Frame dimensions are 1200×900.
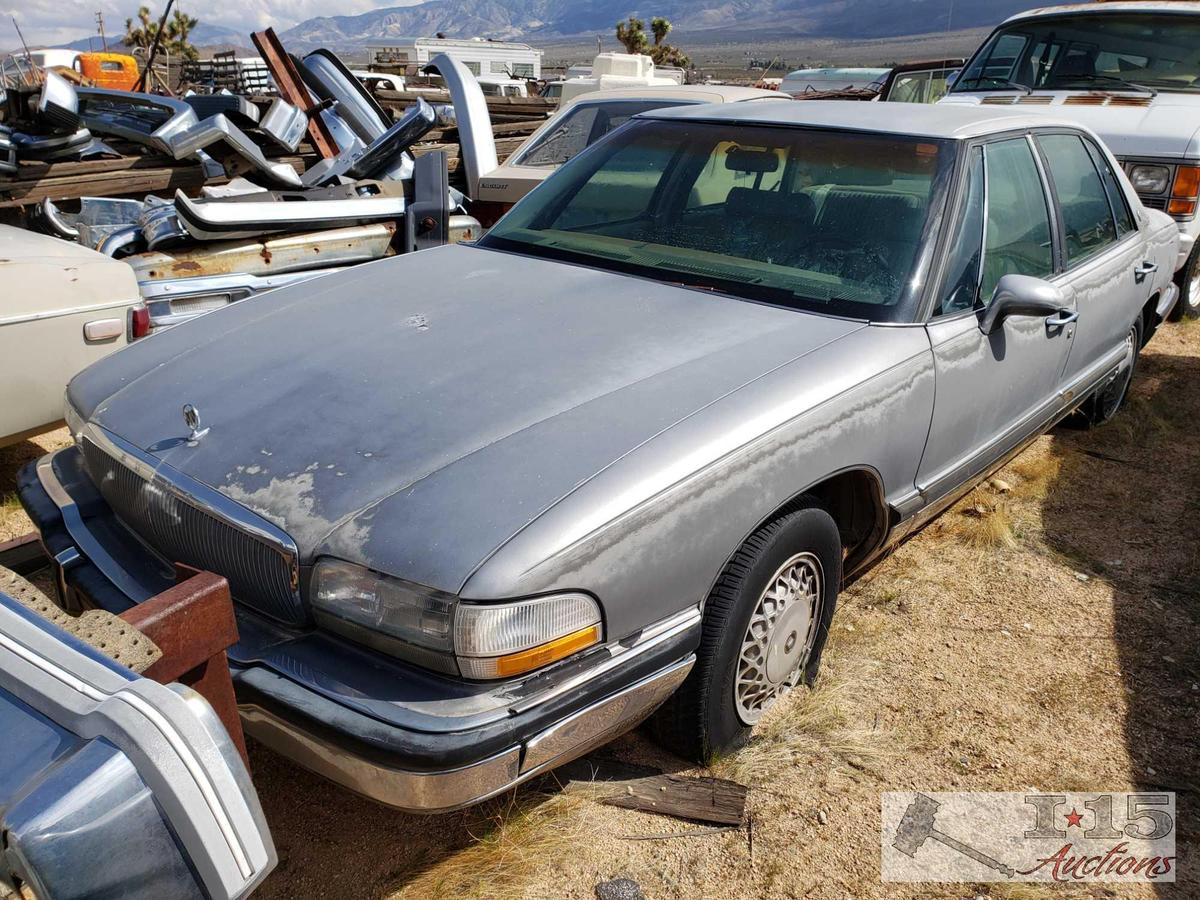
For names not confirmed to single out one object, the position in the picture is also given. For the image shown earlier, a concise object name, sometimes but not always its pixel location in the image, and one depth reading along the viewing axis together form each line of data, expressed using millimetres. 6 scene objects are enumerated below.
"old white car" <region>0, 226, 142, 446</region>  3379
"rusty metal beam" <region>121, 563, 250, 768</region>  1512
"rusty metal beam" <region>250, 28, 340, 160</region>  6832
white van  5887
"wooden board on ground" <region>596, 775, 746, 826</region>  2426
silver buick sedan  1884
